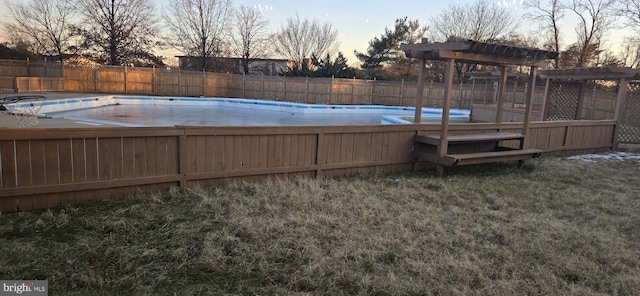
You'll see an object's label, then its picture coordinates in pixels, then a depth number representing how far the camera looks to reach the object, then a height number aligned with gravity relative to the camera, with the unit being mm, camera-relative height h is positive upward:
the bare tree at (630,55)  26512 +3615
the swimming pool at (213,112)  13172 -1299
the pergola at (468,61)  5945 +583
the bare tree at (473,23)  30359 +5986
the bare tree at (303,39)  39656 +5013
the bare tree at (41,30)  30447 +3571
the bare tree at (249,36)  36750 +4661
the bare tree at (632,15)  21017 +4997
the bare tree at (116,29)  30344 +3837
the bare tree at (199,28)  34000 +4756
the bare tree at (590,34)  26062 +4768
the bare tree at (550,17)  27000 +5989
